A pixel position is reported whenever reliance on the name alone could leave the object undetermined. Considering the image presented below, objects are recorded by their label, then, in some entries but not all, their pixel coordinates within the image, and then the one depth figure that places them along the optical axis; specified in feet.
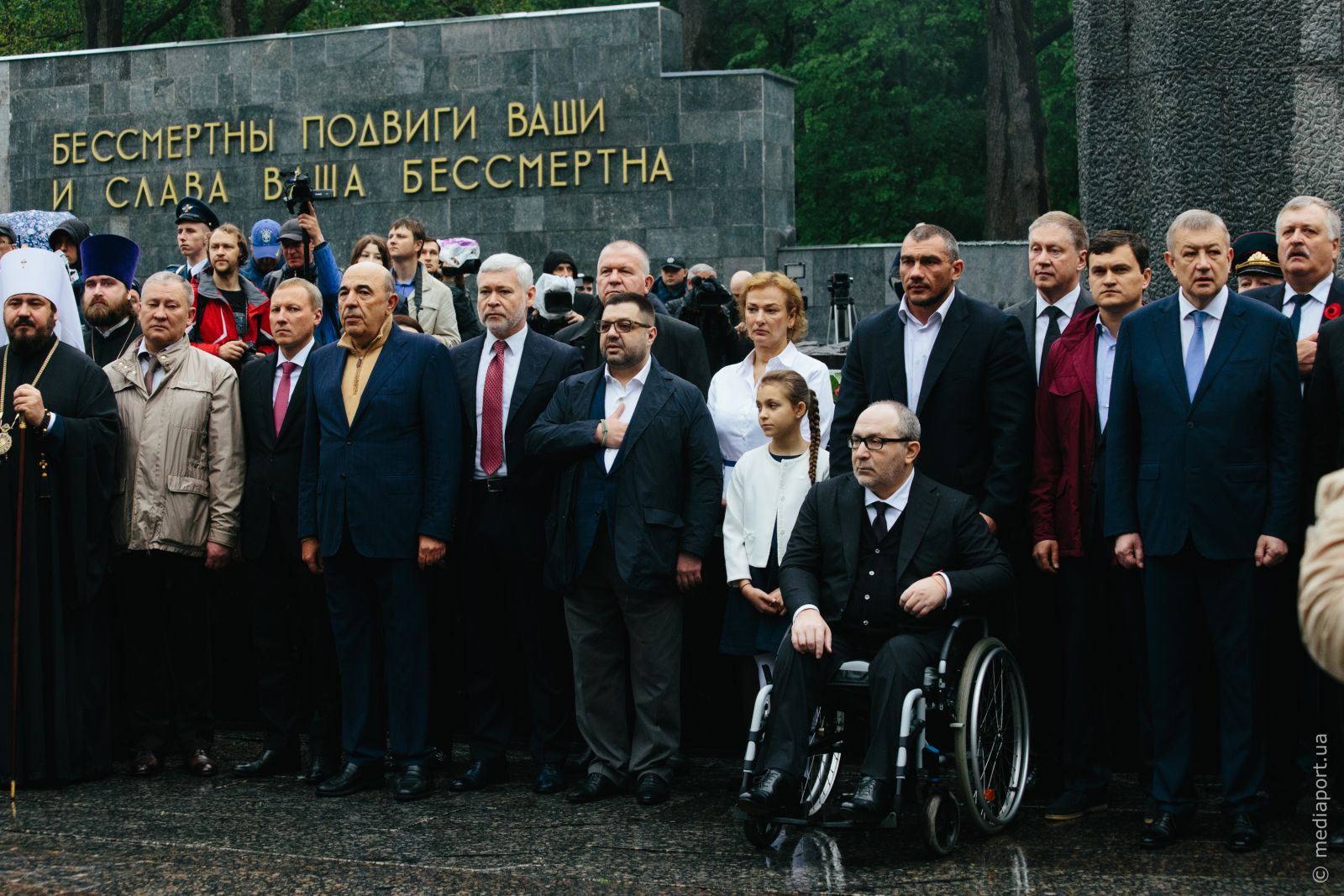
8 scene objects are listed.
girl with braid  22.08
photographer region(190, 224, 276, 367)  29.25
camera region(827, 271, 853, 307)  55.31
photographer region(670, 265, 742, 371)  31.83
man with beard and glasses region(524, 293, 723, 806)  22.62
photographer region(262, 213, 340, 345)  28.58
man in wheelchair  19.06
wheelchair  18.57
